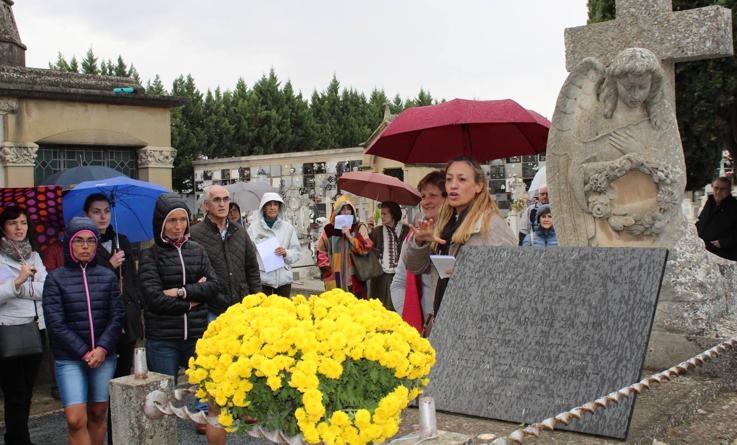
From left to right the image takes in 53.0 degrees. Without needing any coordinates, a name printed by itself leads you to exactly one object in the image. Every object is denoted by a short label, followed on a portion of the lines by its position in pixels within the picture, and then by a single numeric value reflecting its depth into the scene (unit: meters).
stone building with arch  10.31
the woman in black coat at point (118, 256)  5.52
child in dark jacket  4.46
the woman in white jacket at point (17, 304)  5.12
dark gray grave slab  3.66
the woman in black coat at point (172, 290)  4.88
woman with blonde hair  4.31
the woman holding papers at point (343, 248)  8.66
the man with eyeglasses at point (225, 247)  5.83
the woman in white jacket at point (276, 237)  7.46
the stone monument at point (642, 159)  4.96
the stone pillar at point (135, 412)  3.61
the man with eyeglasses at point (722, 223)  9.42
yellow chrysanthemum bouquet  2.43
